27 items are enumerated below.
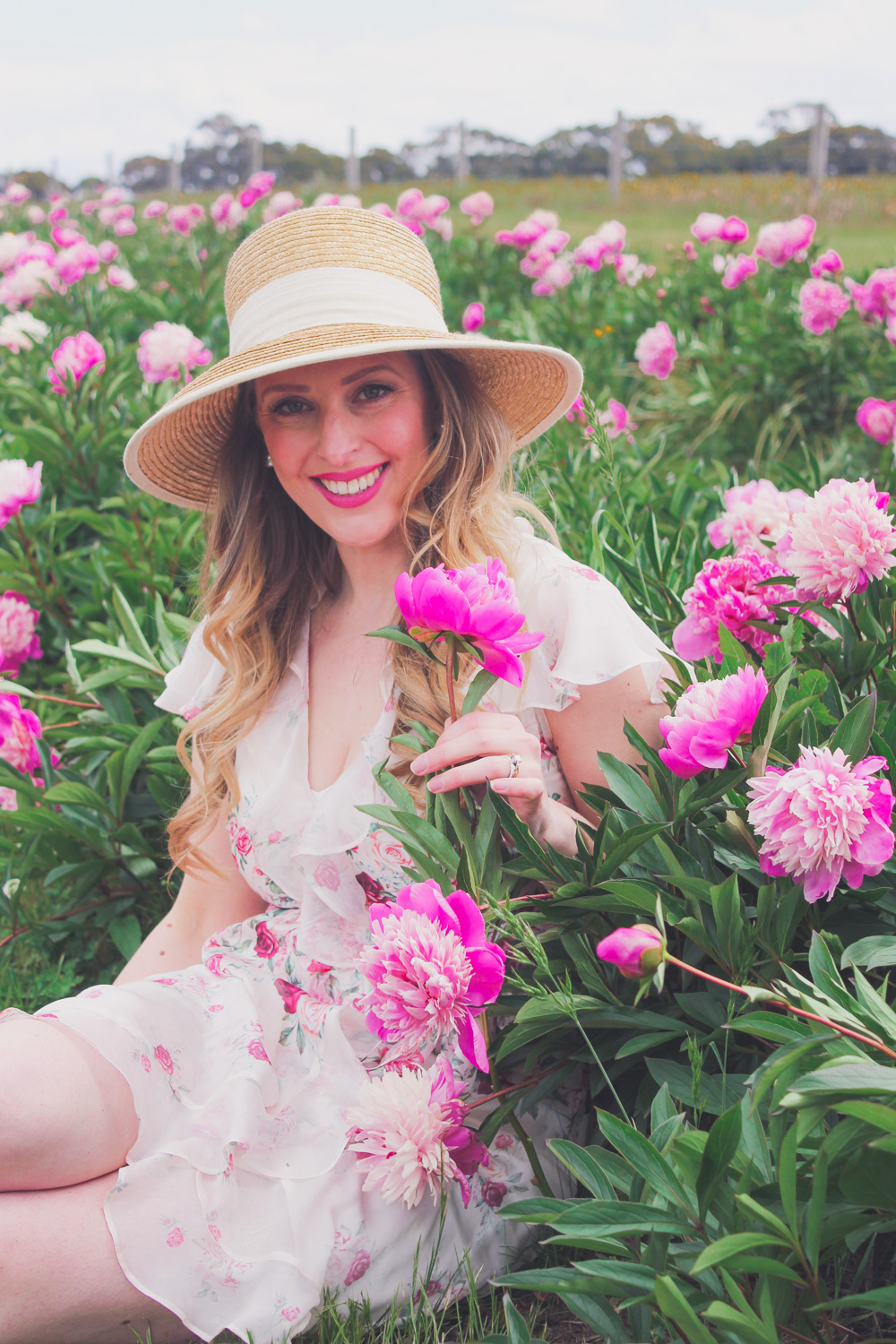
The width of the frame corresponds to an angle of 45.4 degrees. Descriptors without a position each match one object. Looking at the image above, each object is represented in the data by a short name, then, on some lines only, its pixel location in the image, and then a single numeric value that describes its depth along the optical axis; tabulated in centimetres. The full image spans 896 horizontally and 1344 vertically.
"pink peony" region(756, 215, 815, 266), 466
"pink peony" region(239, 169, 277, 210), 614
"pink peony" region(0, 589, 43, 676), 264
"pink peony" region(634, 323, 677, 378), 375
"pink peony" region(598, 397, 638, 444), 345
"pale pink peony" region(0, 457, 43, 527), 257
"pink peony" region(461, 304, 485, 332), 402
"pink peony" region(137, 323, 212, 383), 329
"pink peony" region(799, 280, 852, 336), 387
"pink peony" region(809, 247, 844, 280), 413
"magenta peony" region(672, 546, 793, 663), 153
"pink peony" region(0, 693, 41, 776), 212
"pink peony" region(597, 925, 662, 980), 92
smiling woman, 140
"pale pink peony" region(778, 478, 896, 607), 131
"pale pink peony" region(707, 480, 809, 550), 185
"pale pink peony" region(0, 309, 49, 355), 446
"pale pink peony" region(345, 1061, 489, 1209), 130
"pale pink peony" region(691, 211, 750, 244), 474
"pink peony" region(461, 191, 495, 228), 617
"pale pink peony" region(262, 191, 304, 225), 645
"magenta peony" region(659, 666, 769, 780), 111
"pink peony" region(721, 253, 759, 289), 462
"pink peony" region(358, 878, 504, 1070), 104
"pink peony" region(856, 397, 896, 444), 252
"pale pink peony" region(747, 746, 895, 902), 101
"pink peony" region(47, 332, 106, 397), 344
